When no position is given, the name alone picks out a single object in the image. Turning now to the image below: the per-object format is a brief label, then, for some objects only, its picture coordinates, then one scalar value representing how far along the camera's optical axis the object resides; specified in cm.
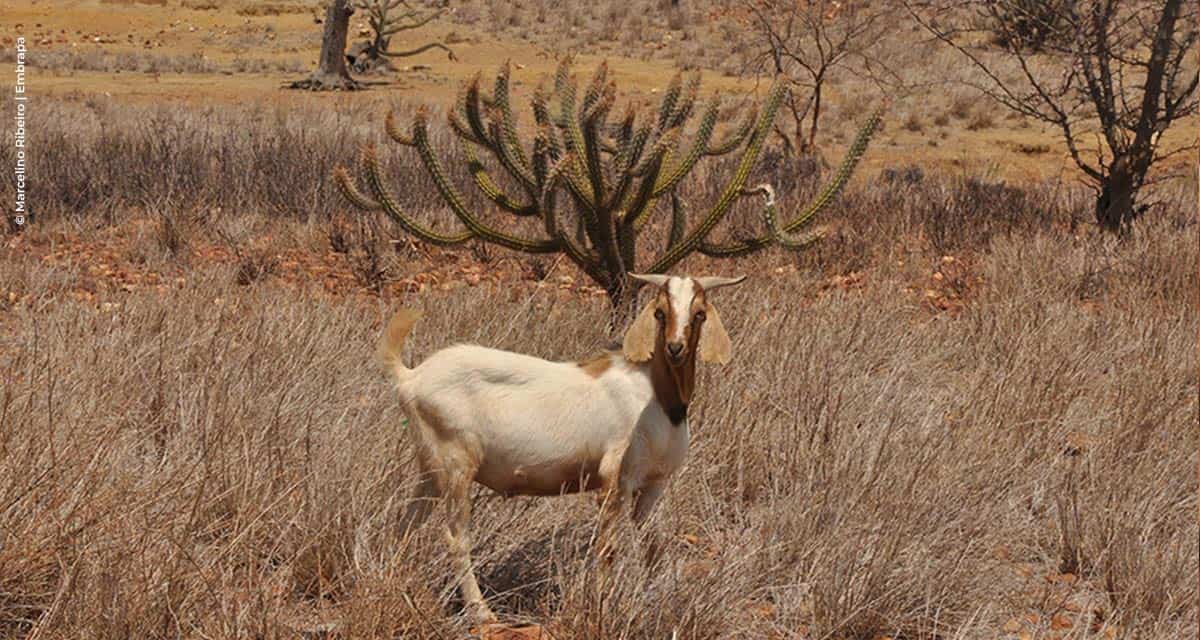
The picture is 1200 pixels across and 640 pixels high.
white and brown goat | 589
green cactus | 1148
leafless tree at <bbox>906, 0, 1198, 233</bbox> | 1906
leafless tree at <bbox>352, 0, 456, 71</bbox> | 5344
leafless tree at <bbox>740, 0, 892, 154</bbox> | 2908
